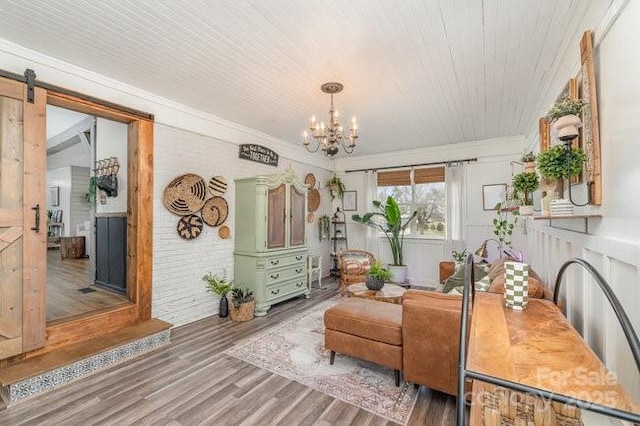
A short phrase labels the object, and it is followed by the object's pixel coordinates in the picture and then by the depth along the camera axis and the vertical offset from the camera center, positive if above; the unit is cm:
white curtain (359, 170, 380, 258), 610 +36
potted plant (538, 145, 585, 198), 158 +31
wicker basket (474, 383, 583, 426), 90 -64
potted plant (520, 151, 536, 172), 254 +49
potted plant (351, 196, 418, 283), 537 -16
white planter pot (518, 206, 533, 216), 257 +6
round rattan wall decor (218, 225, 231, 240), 412 -21
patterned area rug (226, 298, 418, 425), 213 -139
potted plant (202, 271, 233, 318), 390 -99
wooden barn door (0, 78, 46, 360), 229 -1
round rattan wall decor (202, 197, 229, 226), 392 +10
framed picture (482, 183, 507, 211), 496 +39
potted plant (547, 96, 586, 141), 148 +53
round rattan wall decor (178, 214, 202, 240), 361 -11
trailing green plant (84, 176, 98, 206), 425 +44
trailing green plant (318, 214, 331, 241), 623 -19
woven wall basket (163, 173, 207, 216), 348 +31
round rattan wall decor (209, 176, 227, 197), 402 +47
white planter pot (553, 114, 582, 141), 147 +48
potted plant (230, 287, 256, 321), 375 -119
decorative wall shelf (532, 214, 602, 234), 146 +0
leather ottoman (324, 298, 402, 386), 227 -98
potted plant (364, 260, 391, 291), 370 -81
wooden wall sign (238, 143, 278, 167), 446 +107
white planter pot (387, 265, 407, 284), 548 -110
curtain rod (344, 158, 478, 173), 522 +106
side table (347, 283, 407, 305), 336 -98
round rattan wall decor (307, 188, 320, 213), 598 +37
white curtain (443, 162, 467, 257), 523 +19
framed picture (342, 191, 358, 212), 648 +38
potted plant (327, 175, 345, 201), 651 +70
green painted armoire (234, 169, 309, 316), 407 -32
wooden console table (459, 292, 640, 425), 81 -51
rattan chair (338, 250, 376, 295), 480 -88
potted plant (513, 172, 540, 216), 248 +29
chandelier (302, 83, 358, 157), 289 +90
